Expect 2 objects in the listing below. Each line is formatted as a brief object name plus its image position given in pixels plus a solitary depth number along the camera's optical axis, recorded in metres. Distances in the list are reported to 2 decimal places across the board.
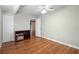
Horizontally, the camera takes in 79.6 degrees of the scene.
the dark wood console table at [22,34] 1.81
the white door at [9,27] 2.03
